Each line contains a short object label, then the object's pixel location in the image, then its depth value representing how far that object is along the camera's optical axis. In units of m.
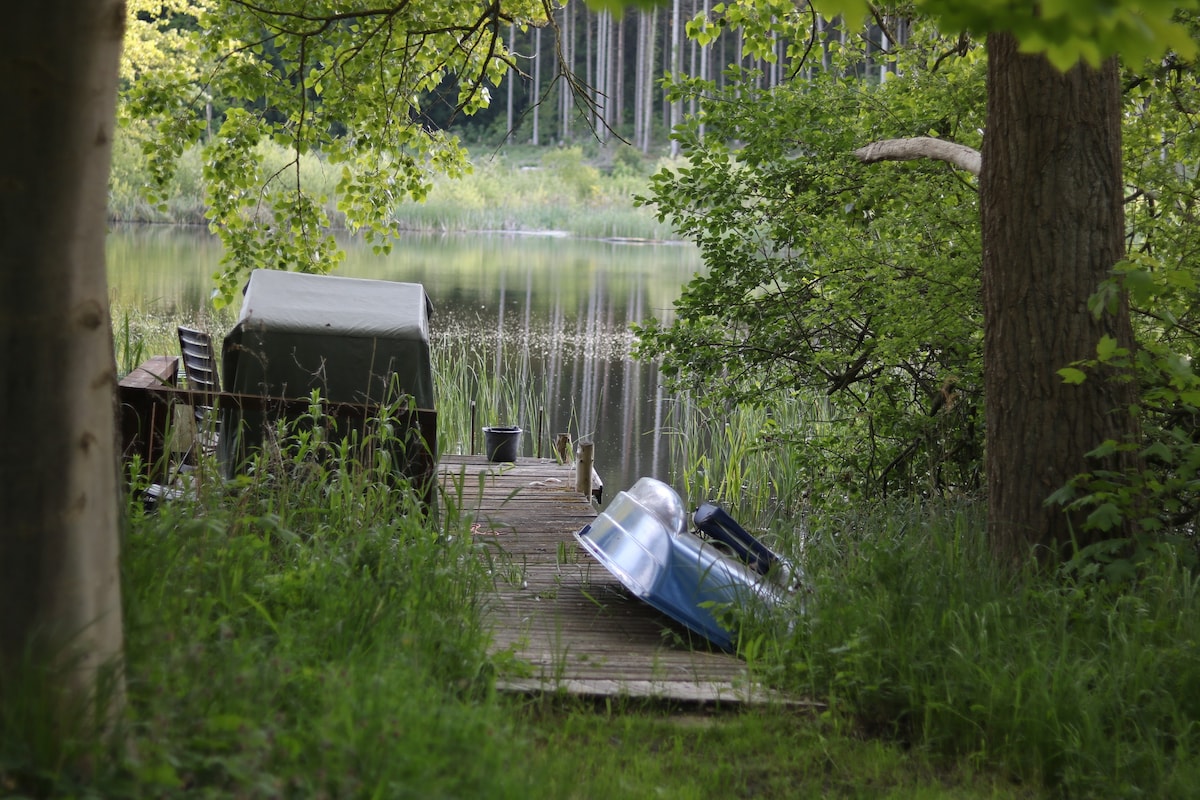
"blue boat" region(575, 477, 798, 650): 9.53
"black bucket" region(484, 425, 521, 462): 19.87
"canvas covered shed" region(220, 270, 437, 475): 13.63
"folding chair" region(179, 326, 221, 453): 16.22
